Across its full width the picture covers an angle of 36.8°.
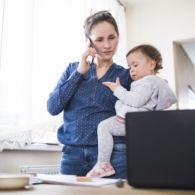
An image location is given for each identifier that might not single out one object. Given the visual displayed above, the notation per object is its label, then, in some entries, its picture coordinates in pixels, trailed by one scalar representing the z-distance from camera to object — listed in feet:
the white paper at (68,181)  2.31
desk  1.90
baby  3.60
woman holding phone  3.67
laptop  1.99
